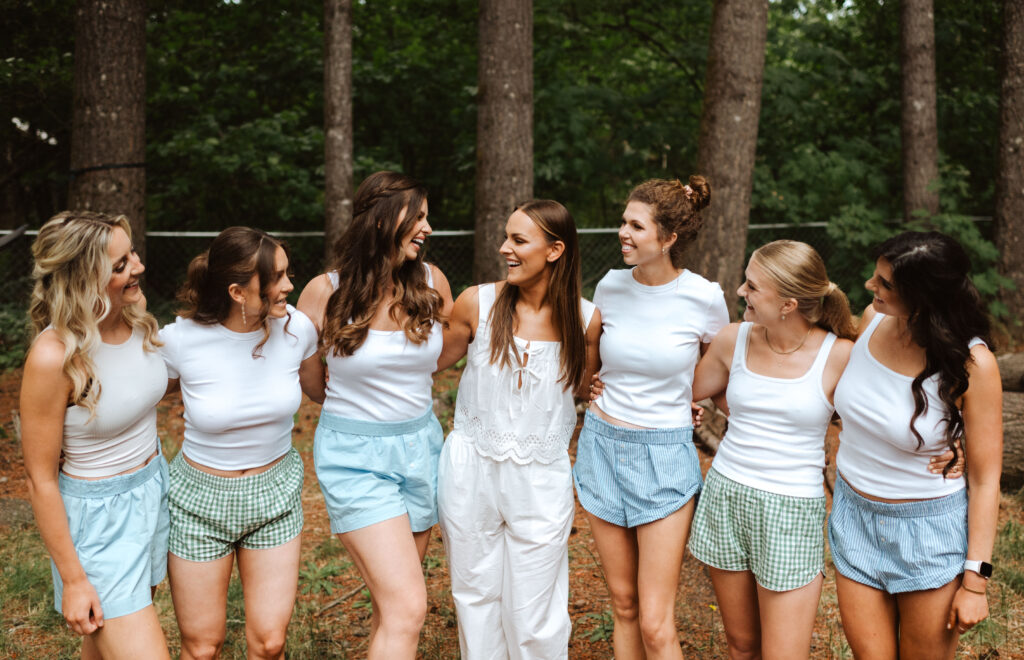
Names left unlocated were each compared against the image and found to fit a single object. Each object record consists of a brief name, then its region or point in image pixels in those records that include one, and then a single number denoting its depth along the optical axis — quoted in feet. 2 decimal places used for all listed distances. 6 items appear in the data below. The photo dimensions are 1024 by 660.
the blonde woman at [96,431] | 7.70
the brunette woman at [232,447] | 8.85
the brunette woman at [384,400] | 9.36
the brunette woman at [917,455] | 7.80
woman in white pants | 9.91
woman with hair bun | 9.71
